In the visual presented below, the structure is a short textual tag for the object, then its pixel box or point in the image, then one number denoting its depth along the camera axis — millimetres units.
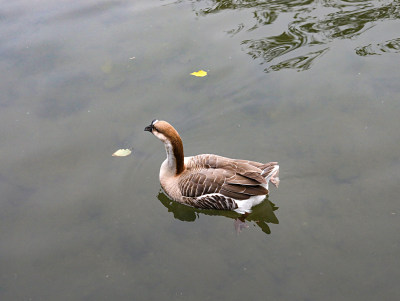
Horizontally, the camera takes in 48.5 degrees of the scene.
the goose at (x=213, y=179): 5340
